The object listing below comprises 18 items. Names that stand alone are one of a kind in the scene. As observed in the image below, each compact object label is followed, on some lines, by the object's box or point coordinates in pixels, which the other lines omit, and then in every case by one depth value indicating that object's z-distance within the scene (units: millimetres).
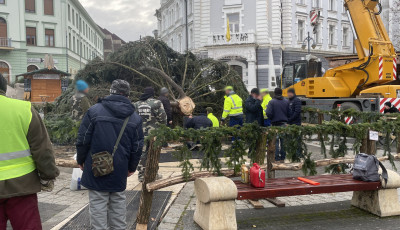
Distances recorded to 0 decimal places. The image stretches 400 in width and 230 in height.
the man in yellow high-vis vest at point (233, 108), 10016
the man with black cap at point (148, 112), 6793
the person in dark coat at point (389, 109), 11648
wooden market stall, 21984
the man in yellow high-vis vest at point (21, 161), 2971
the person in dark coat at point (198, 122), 9188
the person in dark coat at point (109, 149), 3736
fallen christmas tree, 11586
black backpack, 5023
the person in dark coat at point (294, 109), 8797
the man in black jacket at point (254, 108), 8742
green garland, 4750
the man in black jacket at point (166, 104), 9391
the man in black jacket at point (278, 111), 8445
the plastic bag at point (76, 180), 6332
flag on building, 29844
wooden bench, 4422
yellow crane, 13195
